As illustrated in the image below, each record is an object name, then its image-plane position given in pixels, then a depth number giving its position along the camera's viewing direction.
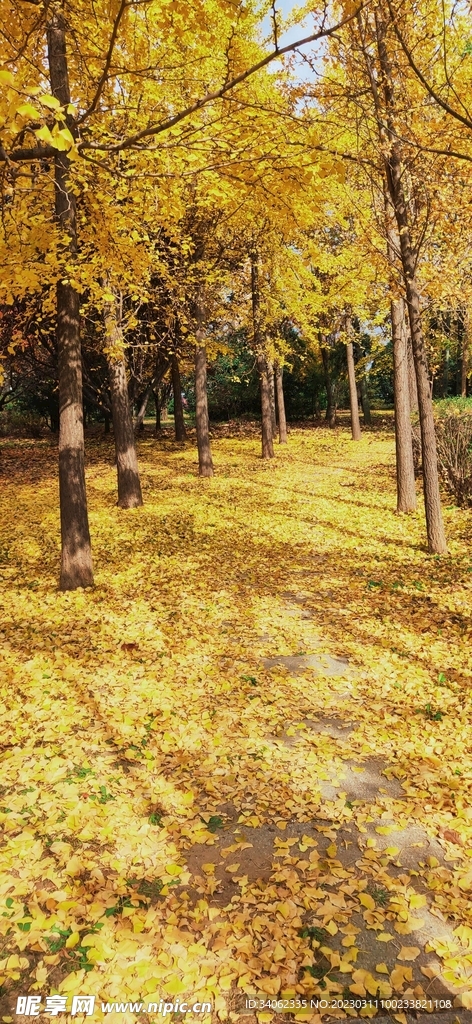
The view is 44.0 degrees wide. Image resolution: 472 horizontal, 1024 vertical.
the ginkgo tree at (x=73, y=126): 3.66
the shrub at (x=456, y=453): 12.20
